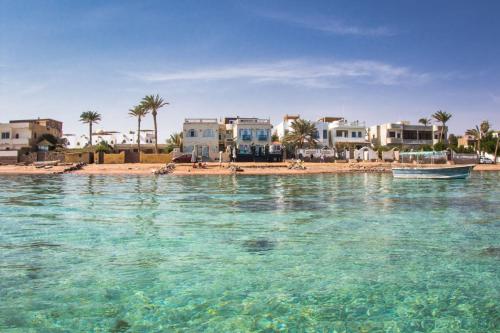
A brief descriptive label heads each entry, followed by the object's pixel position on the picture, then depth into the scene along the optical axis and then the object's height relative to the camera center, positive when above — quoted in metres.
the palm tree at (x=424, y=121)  90.50 +7.17
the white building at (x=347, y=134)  80.06 +4.07
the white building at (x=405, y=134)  85.00 +4.10
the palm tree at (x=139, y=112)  76.25 +8.40
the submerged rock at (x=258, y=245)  11.57 -2.65
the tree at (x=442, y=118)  86.50 +7.50
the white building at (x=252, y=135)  72.44 +3.59
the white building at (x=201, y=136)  70.88 +3.46
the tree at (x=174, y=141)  79.19 +3.03
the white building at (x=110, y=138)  88.56 +4.21
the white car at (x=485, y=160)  73.53 -1.38
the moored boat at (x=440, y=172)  43.75 -2.07
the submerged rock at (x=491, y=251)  10.80 -2.69
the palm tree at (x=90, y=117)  83.62 +8.28
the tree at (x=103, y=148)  71.27 +1.65
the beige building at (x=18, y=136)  73.81 +4.08
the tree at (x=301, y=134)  76.75 +3.99
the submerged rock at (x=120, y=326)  6.25 -2.65
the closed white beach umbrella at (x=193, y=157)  61.15 -0.21
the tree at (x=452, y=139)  92.31 +3.19
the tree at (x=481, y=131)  87.31 +4.65
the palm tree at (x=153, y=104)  74.06 +9.56
